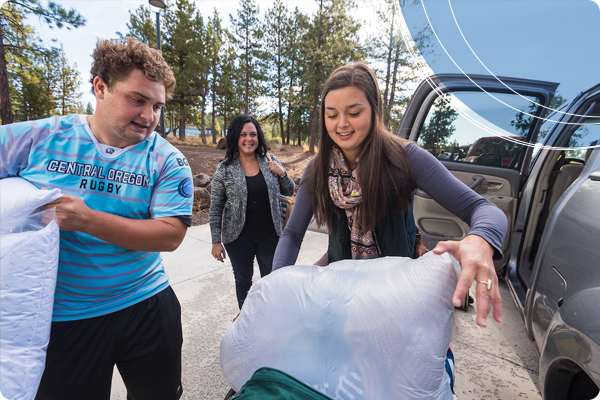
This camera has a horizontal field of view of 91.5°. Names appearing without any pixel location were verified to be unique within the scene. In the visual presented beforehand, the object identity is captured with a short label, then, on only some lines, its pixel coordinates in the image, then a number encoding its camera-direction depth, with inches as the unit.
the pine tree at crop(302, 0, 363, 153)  695.1
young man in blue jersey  44.0
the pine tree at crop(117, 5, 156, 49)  825.8
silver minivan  46.6
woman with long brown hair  47.1
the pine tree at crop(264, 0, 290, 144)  885.2
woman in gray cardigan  100.9
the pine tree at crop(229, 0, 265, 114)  866.2
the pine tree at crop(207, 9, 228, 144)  890.1
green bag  27.2
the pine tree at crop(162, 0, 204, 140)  838.5
